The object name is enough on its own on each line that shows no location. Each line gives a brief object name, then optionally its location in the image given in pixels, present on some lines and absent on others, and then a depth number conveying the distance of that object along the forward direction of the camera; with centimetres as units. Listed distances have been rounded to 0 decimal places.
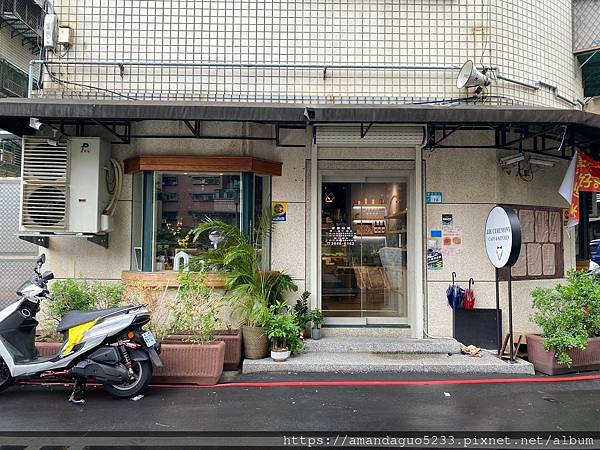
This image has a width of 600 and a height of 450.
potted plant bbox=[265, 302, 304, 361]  689
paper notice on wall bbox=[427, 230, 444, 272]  802
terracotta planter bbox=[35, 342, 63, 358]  632
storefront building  789
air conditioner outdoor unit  724
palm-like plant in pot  705
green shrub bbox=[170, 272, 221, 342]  650
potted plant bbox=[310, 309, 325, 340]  768
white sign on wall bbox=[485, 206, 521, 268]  671
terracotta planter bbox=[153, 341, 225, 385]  623
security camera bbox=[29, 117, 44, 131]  668
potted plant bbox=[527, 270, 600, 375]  670
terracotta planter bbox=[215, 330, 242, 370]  696
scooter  551
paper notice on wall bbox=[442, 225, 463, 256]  803
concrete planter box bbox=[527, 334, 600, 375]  679
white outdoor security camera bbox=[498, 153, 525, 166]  763
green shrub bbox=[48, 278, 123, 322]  663
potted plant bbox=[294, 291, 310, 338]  761
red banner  799
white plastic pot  691
